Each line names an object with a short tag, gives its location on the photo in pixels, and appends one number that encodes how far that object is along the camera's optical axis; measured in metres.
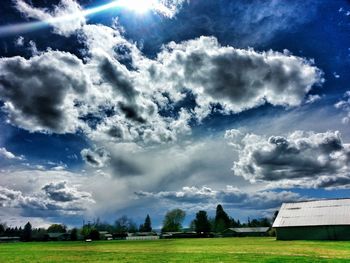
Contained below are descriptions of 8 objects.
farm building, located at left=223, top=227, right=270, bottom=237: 147.38
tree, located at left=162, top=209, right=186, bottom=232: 168.38
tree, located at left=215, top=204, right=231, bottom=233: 157.29
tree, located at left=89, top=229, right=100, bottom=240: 136.00
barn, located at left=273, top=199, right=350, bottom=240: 61.03
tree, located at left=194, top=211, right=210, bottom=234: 150.25
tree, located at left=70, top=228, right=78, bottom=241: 155.61
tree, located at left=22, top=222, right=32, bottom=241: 175.35
